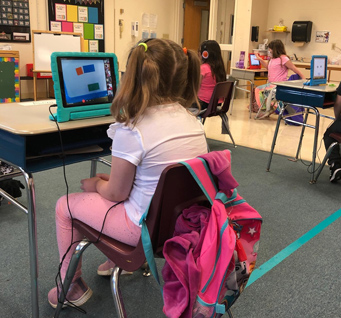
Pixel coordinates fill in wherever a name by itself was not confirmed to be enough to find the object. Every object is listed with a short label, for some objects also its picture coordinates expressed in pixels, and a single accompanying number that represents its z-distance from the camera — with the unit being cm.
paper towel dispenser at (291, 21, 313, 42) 709
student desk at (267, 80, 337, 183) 299
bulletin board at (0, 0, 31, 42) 570
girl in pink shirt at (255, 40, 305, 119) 537
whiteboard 571
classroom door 810
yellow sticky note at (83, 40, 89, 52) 673
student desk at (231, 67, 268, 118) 586
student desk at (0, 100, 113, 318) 133
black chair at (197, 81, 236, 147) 346
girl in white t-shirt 111
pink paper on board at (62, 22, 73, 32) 642
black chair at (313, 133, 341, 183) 277
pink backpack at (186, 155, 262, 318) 95
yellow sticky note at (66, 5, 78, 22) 642
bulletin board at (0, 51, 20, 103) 477
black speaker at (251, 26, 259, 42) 717
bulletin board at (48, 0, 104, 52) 630
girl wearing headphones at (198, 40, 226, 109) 381
